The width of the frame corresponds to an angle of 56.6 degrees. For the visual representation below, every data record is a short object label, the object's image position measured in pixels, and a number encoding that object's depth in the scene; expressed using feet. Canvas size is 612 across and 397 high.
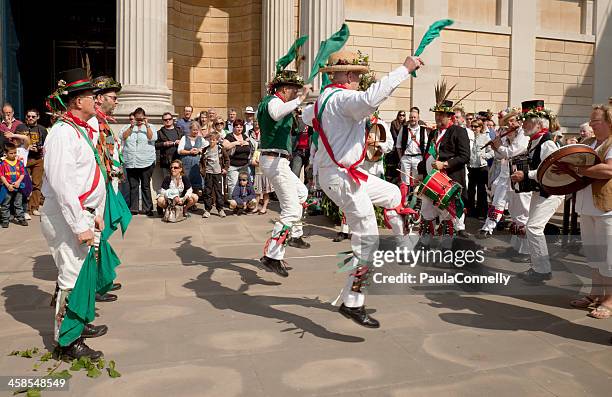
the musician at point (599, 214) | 15.88
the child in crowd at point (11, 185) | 31.92
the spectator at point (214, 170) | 36.01
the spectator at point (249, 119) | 39.99
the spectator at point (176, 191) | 34.09
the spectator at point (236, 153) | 36.88
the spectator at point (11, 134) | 33.65
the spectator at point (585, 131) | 29.12
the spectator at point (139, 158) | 36.09
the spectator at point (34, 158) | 35.40
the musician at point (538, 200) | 20.16
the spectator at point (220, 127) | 37.73
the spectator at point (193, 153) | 37.01
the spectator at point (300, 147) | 37.55
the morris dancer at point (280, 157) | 20.24
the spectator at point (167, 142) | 37.47
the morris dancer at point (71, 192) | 12.51
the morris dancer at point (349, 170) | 14.96
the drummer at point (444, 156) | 24.79
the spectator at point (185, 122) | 39.25
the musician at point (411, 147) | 35.01
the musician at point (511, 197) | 26.07
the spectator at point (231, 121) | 40.87
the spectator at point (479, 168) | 36.45
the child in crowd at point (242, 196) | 36.32
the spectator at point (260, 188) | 36.63
